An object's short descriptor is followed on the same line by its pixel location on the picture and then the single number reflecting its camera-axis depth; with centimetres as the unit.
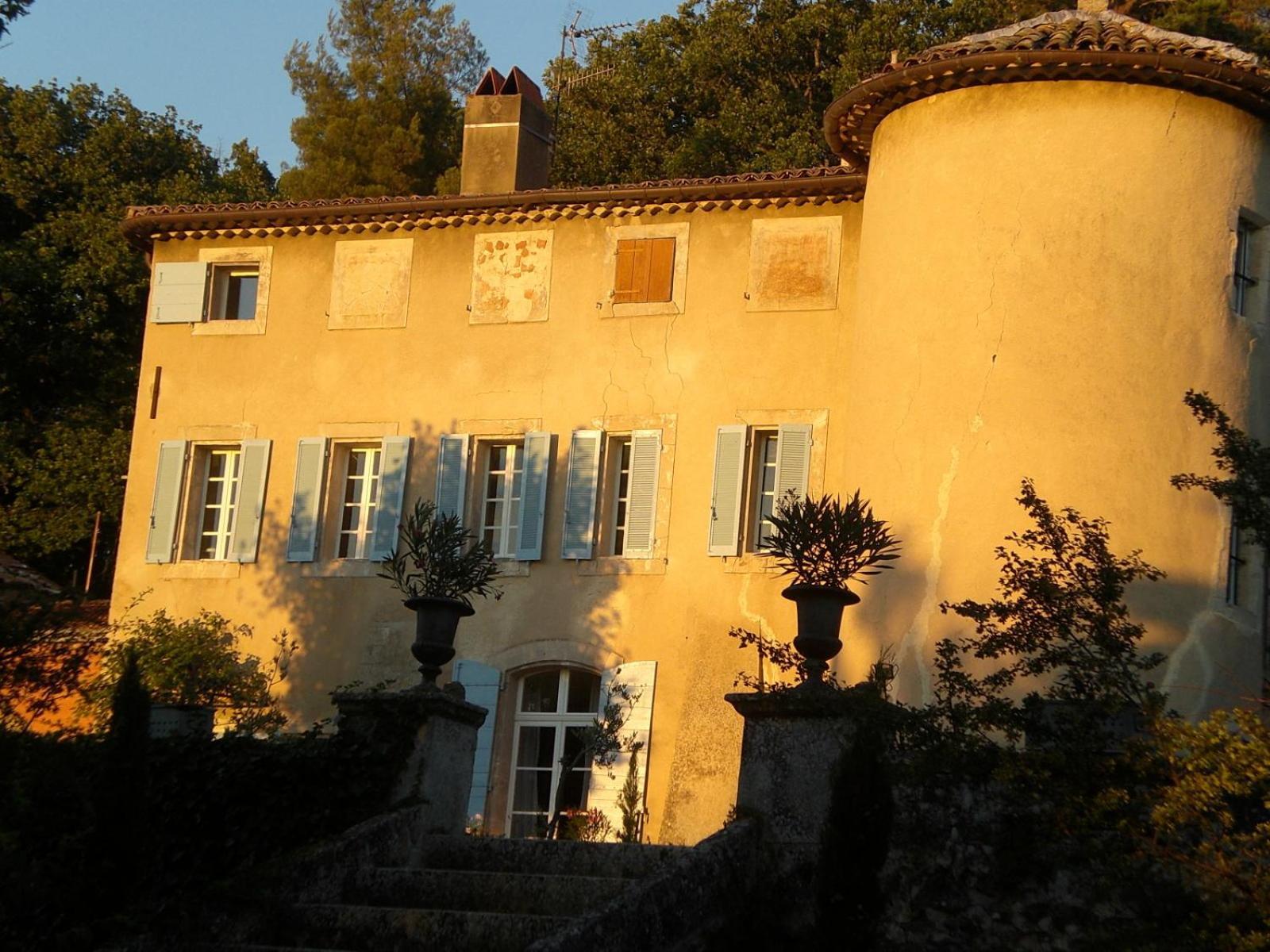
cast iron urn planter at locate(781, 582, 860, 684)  1023
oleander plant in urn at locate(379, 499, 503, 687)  1188
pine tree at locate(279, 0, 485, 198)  3384
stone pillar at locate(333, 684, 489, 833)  1124
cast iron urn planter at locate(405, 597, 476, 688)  1184
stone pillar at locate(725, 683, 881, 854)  970
